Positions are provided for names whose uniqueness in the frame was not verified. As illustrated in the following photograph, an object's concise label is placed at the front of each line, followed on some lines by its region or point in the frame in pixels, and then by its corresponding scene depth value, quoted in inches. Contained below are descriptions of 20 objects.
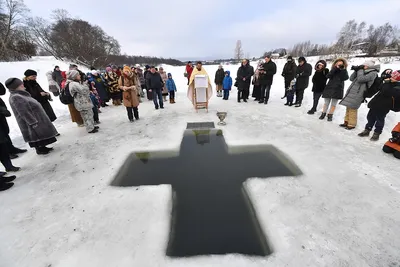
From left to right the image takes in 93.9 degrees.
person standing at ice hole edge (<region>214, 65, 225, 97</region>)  372.2
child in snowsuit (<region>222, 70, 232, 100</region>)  327.9
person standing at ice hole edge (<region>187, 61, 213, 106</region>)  257.1
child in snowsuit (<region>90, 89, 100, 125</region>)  230.4
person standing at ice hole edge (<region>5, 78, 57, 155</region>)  133.8
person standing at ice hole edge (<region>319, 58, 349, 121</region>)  195.3
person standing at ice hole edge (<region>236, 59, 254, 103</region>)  292.2
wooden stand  257.0
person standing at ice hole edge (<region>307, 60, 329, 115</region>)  217.6
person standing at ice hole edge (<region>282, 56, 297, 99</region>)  266.7
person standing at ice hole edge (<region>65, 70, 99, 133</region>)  178.2
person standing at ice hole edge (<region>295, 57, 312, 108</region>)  242.5
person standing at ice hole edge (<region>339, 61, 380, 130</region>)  167.6
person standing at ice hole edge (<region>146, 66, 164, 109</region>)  261.5
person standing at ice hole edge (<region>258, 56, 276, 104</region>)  267.4
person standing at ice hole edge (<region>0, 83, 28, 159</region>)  131.1
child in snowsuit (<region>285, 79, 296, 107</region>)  268.4
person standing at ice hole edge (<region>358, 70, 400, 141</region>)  144.9
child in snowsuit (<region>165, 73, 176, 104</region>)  313.3
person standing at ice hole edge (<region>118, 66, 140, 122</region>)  212.4
